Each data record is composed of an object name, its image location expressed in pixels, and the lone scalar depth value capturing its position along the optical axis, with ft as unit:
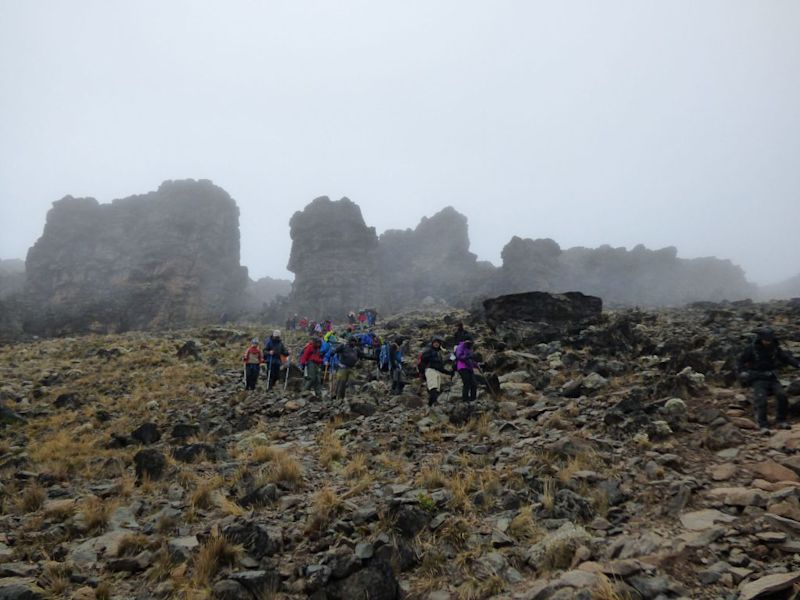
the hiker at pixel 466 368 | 42.34
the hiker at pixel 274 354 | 55.47
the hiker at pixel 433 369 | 43.62
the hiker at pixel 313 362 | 51.40
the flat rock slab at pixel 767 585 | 12.44
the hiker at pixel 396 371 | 49.39
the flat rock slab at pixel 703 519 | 17.08
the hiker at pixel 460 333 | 58.49
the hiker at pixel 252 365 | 55.21
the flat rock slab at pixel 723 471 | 20.70
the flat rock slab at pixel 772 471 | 19.48
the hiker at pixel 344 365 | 47.96
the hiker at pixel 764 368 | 26.86
